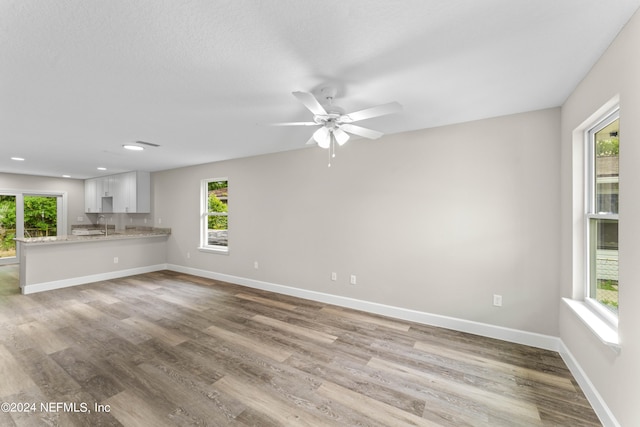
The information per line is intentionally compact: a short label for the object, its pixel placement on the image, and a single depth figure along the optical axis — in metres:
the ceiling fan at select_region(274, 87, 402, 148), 1.81
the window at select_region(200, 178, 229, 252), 5.31
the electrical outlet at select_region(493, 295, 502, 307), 2.78
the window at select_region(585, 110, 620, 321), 1.88
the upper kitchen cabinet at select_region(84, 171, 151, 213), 6.11
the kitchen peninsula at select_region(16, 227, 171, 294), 4.39
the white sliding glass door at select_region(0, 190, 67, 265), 6.42
